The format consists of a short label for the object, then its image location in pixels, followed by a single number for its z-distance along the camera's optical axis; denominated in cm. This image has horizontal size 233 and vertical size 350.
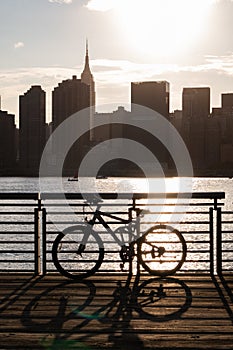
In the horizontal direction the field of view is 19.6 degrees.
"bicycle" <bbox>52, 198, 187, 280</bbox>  930
